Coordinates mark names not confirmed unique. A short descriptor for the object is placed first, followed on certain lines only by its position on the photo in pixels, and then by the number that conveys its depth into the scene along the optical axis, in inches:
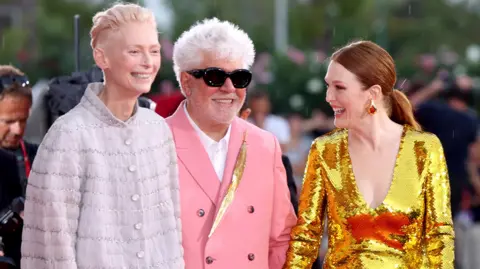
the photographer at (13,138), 466.6
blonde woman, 371.9
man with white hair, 417.7
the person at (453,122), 868.0
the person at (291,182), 484.5
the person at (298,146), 1056.8
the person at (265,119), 1064.2
